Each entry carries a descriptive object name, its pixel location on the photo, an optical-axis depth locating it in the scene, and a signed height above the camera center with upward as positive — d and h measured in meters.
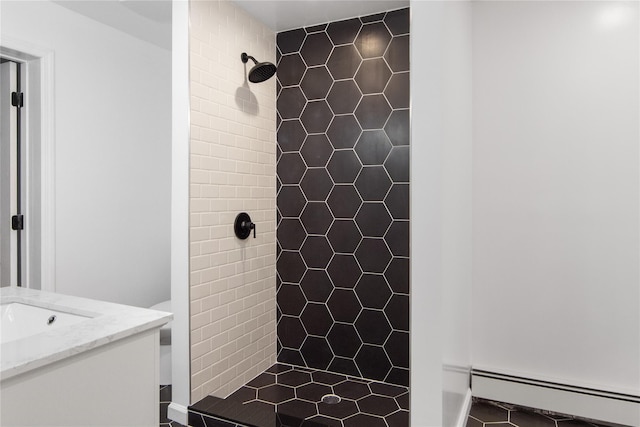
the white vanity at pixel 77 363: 1.01 -0.42
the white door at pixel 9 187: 2.50 +0.12
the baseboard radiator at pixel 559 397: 2.12 -1.00
